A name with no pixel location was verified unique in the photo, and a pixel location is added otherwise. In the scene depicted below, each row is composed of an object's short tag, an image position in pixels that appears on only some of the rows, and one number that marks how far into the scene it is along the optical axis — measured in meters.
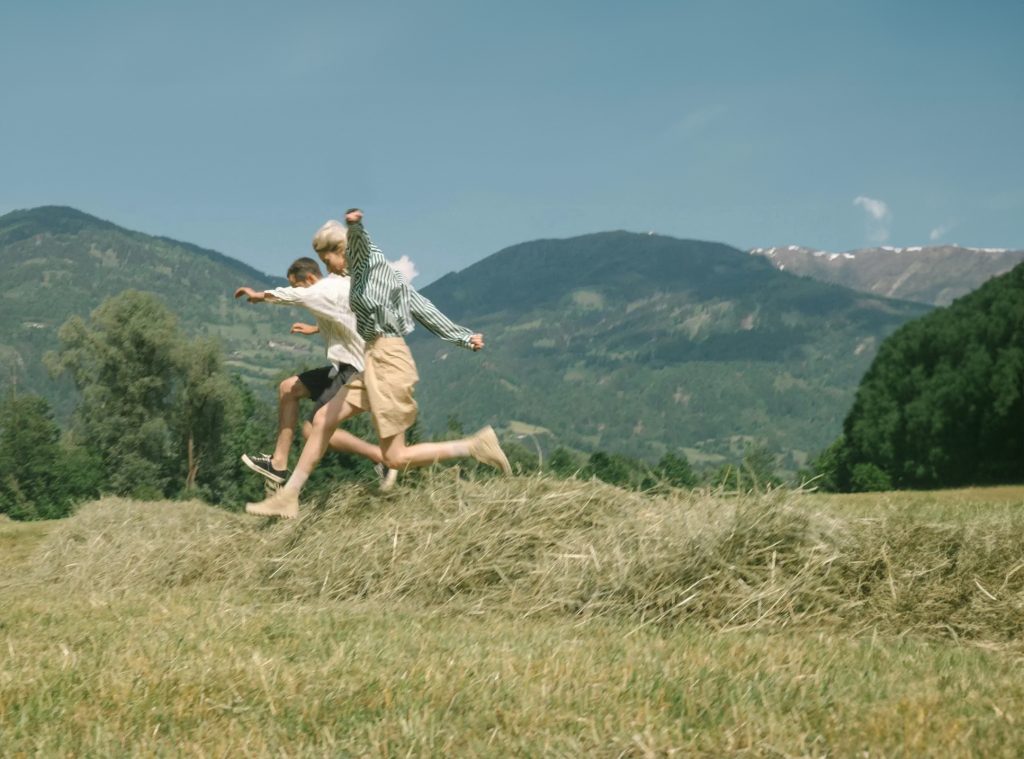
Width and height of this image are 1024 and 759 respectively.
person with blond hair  8.32
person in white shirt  8.59
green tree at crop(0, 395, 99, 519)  42.22
